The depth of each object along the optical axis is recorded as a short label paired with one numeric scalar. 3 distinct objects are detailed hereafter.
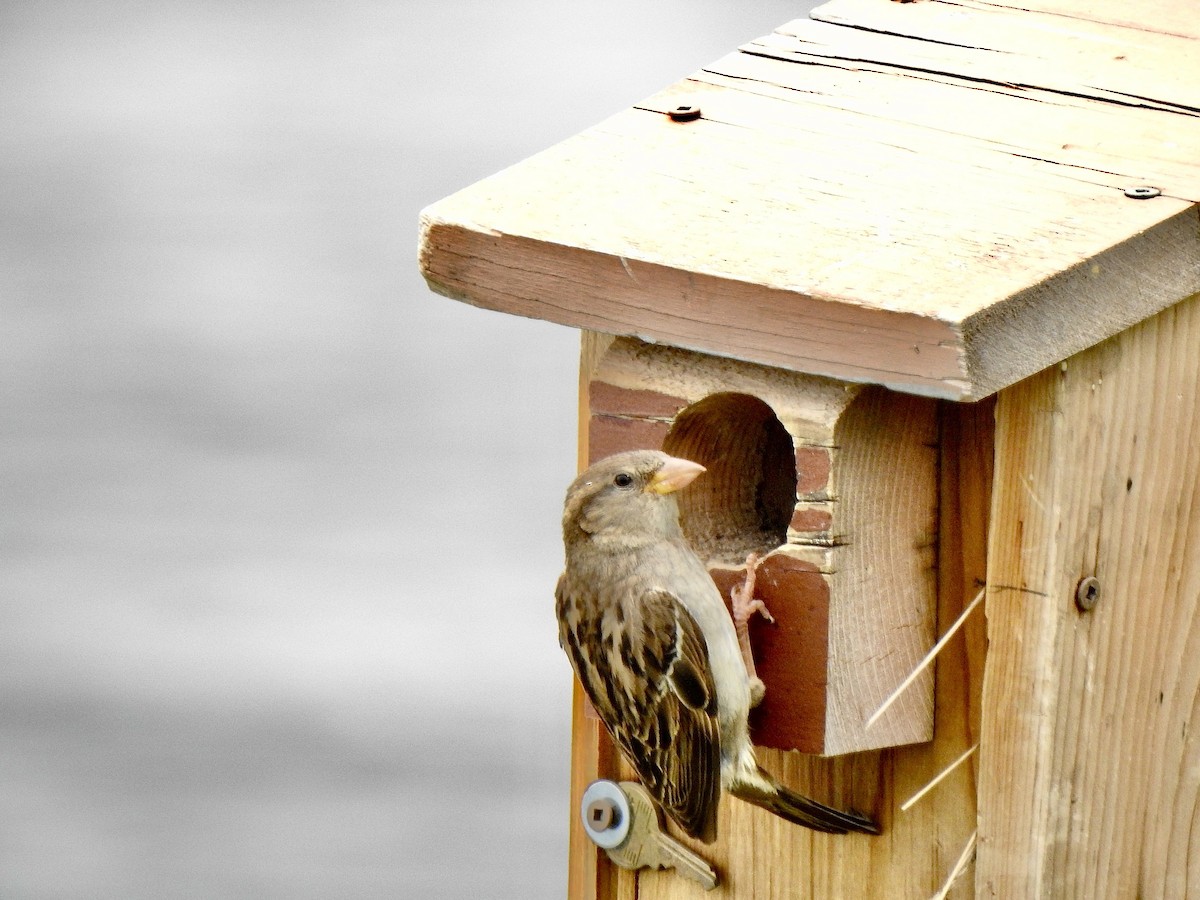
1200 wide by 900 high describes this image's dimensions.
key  6.21
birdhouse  4.91
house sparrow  5.46
